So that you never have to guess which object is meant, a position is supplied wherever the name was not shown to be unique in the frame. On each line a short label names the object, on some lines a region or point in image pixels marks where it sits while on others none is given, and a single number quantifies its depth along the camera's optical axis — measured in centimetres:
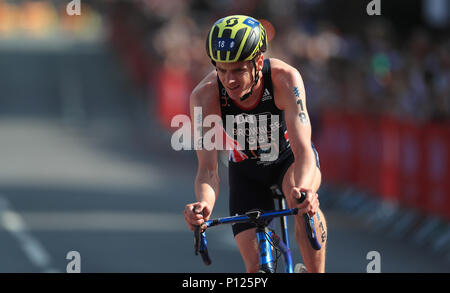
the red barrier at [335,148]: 1299
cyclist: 541
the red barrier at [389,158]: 1165
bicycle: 511
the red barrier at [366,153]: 1217
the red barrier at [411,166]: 1100
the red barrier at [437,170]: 1034
